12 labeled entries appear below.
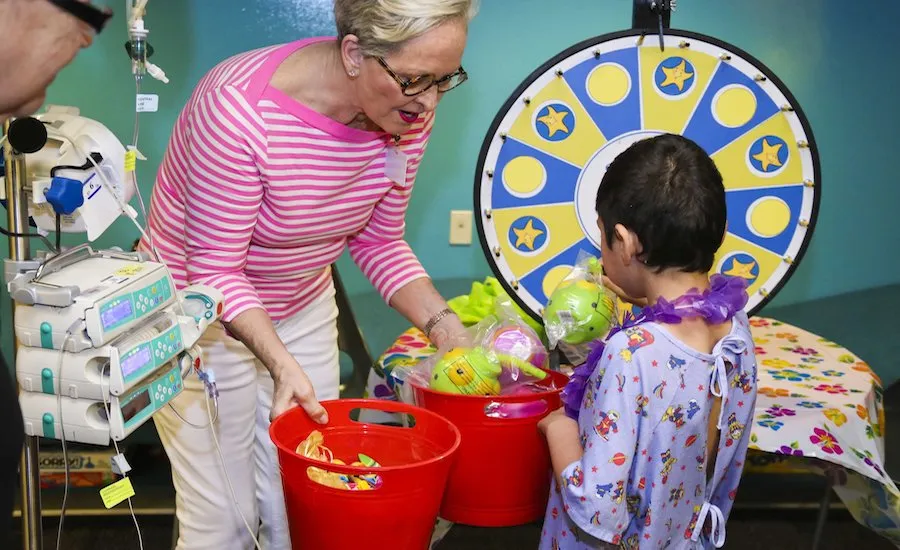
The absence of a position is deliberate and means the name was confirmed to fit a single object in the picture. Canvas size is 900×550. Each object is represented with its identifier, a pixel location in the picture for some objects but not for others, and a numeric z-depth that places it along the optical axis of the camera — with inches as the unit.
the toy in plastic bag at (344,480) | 53.1
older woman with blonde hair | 59.5
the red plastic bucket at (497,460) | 62.5
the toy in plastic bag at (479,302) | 87.7
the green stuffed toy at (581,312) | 70.6
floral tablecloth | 75.3
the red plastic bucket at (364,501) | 53.1
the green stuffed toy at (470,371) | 63.6
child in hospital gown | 57.7
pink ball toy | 66.2
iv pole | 54.7
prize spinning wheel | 77.5
